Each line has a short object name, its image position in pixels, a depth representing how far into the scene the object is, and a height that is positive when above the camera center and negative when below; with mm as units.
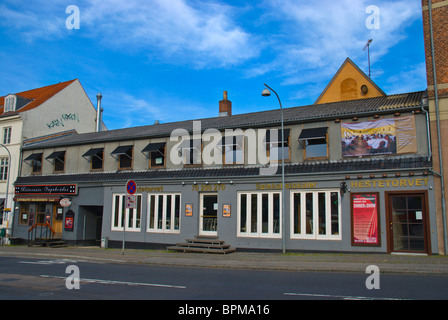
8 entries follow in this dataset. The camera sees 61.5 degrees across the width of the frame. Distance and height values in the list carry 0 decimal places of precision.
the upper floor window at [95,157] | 25062 +3905
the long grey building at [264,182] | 16297 +1800
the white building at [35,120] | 29859 +8163
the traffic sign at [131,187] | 17469 +1330
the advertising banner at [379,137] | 16562 +3682
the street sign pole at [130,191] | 17430 +1162
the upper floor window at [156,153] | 22609 +3805
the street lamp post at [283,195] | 17411 +1046
